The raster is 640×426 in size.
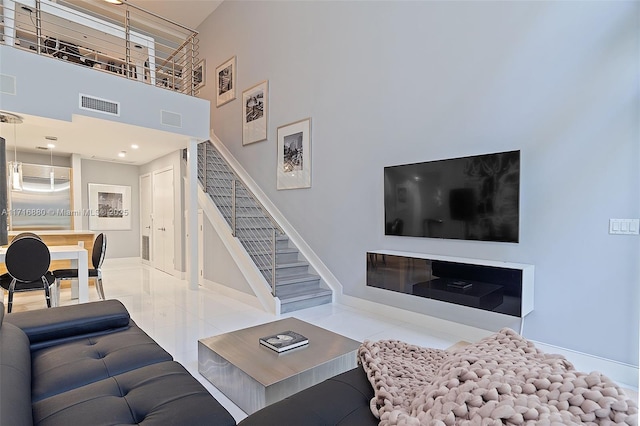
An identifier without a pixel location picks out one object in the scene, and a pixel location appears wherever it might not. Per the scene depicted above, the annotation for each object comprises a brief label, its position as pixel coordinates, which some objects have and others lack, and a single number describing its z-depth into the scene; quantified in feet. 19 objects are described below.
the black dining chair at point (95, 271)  14.30
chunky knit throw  2.43
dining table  13.78
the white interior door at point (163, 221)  22.35
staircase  14.43
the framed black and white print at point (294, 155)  16.84
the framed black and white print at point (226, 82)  22.85
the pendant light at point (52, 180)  22.58
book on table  7.17
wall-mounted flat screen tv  9.89
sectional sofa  3.87
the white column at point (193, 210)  18.07
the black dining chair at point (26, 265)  11.62
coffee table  6.13
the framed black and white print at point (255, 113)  19.76
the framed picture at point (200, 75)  26.58
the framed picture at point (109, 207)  24.73
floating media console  9.05
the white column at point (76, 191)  23.04
